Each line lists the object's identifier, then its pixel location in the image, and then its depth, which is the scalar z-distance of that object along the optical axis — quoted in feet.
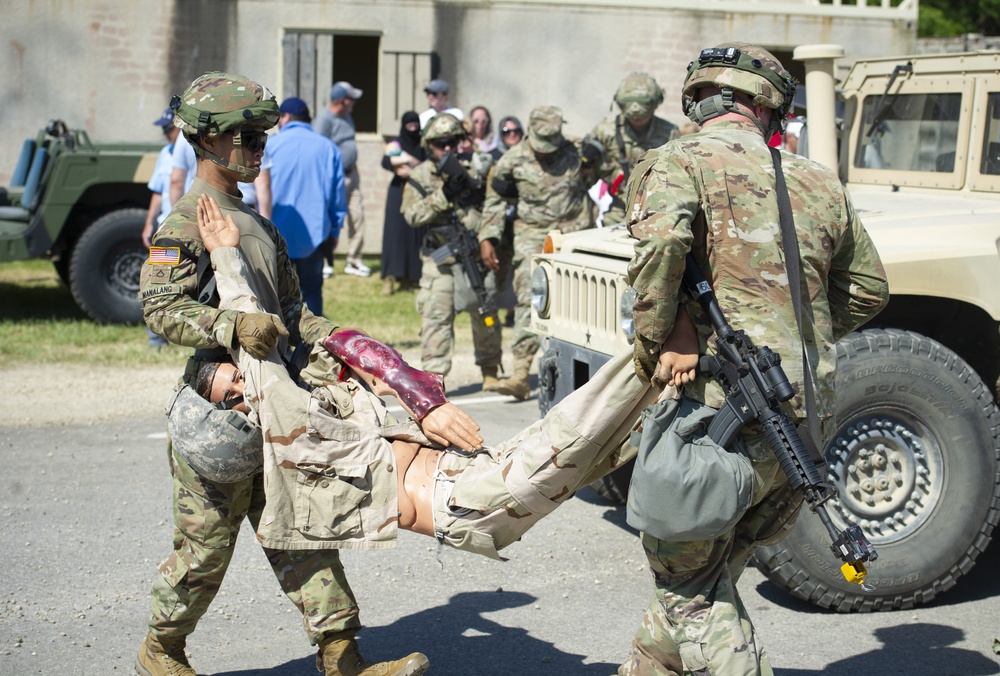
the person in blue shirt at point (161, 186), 30.60
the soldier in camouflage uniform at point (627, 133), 27.22
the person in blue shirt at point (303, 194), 28.68
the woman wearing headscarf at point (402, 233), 40.07
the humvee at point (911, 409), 14.61
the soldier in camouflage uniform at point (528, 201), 26.45
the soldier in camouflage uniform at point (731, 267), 9.98
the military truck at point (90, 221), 33.32
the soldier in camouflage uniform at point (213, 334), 11.13
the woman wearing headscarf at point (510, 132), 35.60
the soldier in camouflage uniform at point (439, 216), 26.27
